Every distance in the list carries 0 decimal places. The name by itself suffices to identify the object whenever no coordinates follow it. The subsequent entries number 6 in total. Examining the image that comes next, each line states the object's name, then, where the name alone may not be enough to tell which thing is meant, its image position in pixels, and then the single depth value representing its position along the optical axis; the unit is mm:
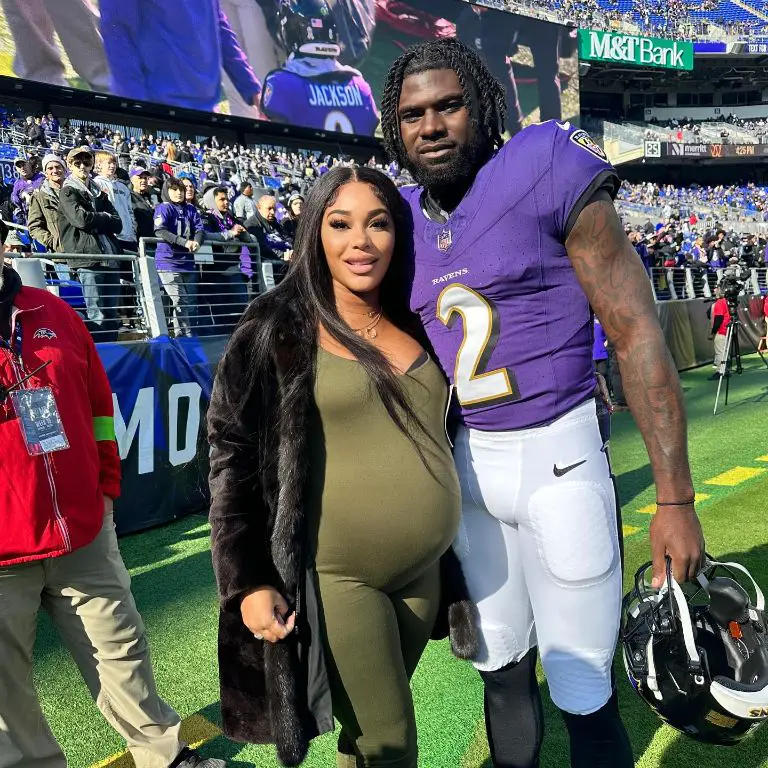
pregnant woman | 1614
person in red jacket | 2115
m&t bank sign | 39500
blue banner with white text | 5141
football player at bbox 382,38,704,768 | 1594
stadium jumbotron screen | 22781
